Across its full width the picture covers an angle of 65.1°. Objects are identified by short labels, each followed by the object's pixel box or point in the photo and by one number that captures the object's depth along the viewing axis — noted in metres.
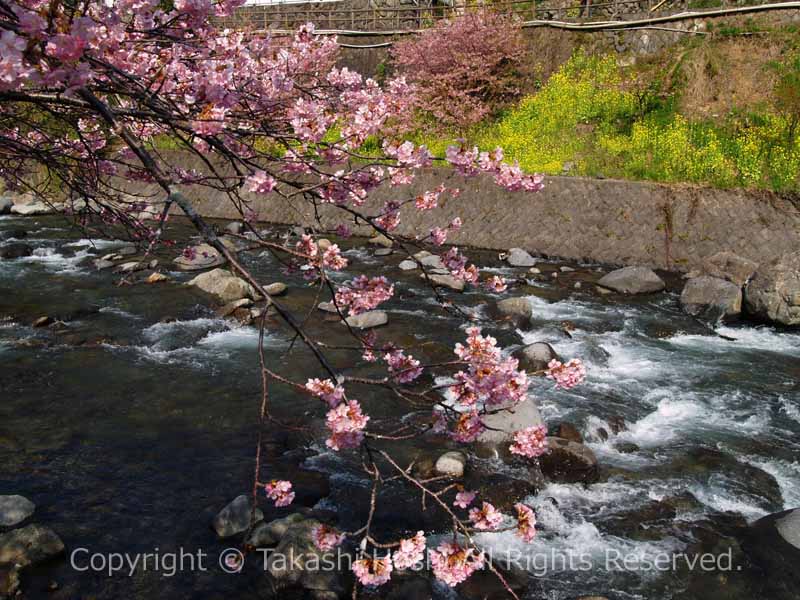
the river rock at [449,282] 12.48
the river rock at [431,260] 13.37
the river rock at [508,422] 6.48
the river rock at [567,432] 6.73
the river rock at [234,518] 5.21
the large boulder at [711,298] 11.05
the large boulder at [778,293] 10.66
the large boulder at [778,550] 4.85
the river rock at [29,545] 4.69
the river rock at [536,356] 8.39
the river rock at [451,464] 6.04
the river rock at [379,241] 16.47
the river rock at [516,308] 10.60
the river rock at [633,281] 12.55
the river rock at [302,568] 4.59
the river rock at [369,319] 10.33
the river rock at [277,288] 11.90
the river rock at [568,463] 6.07
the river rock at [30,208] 19.64
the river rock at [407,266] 14.10
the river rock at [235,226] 17.66
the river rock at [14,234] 16.31
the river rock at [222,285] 11.62
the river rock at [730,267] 12.30
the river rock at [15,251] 14.37
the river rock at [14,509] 5.22
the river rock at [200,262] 13.60
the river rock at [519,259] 14.43
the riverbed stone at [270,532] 4.97
